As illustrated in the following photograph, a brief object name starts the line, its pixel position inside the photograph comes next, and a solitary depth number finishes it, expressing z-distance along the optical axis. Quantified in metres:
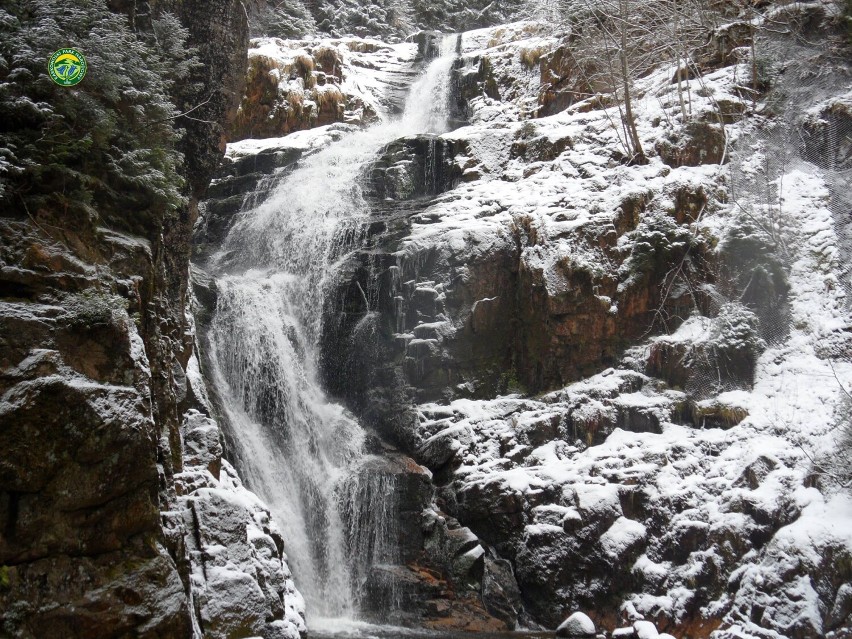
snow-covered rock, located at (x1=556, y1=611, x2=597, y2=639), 9.51
